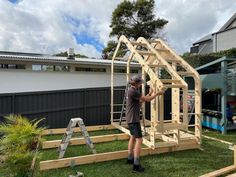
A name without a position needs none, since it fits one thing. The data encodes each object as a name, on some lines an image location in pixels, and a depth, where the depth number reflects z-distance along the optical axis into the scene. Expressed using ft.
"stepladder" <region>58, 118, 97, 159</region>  12.90
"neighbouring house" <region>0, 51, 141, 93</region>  29.88
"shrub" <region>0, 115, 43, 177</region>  9.16
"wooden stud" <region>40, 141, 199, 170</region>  11.57
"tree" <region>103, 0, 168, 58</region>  59.58
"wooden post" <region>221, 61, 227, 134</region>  20.12
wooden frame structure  14.19
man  11.78
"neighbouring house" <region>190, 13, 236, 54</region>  63.06
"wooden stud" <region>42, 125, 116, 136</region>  18.82
